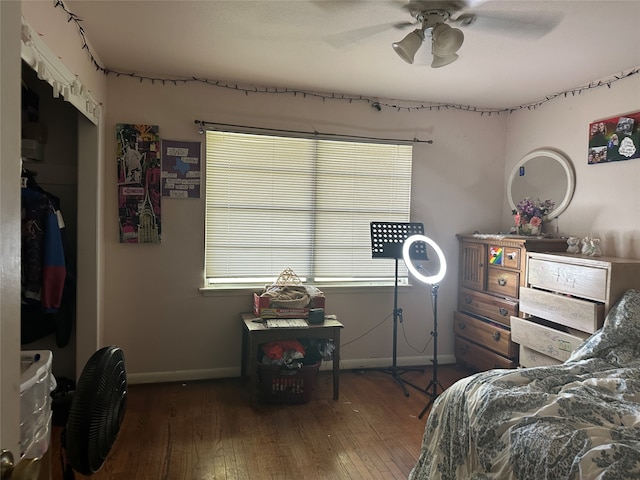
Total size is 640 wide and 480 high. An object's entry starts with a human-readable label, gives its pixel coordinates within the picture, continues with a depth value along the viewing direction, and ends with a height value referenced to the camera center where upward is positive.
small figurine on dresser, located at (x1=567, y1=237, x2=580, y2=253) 3.10 -0.06
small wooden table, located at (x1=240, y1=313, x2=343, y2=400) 2.98 -0.74
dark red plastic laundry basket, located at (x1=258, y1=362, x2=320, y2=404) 3.00 -1.07
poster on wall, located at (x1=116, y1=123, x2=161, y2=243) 3.19 +0.32
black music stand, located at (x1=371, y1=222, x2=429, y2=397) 3.36 -0.07
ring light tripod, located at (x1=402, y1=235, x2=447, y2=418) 2.99 -0.29
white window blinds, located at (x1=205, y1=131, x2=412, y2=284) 3.45 +0.21
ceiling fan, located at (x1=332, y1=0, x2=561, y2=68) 2.09 +1.10
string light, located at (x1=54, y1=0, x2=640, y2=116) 2.94 +1.11
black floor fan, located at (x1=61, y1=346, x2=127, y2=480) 1.17 -0.53
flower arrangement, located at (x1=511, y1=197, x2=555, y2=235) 3.41 +0.16
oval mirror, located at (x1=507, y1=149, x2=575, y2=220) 3.37 +0.47
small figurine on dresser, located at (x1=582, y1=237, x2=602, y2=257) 2.92 -0.07
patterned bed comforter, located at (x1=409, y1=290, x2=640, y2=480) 1.40 -0.67
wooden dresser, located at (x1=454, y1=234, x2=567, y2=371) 3.27 -0.49
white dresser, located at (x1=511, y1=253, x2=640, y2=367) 2.52 -0.40
